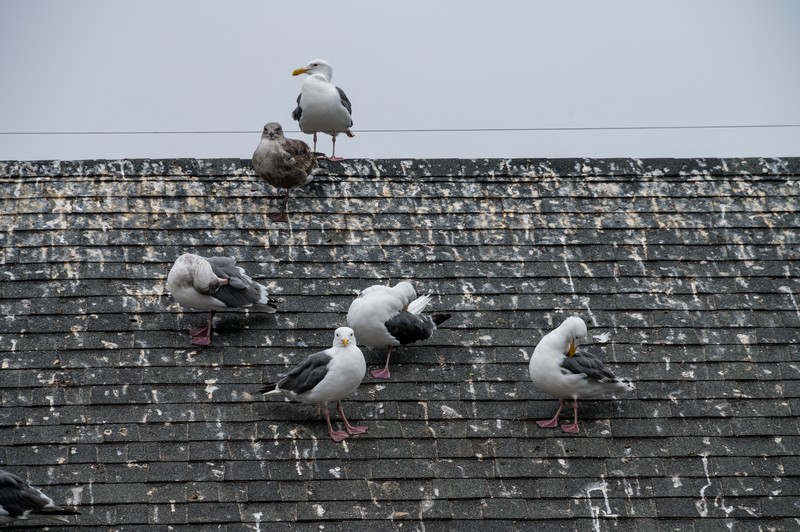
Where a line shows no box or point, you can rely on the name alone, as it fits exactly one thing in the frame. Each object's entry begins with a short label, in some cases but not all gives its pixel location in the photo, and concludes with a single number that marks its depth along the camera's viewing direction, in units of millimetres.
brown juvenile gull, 21016
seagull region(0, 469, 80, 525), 14727
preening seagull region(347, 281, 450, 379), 17922
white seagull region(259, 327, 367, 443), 16578
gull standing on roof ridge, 23719
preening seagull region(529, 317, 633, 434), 16906
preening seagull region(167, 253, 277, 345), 18297
